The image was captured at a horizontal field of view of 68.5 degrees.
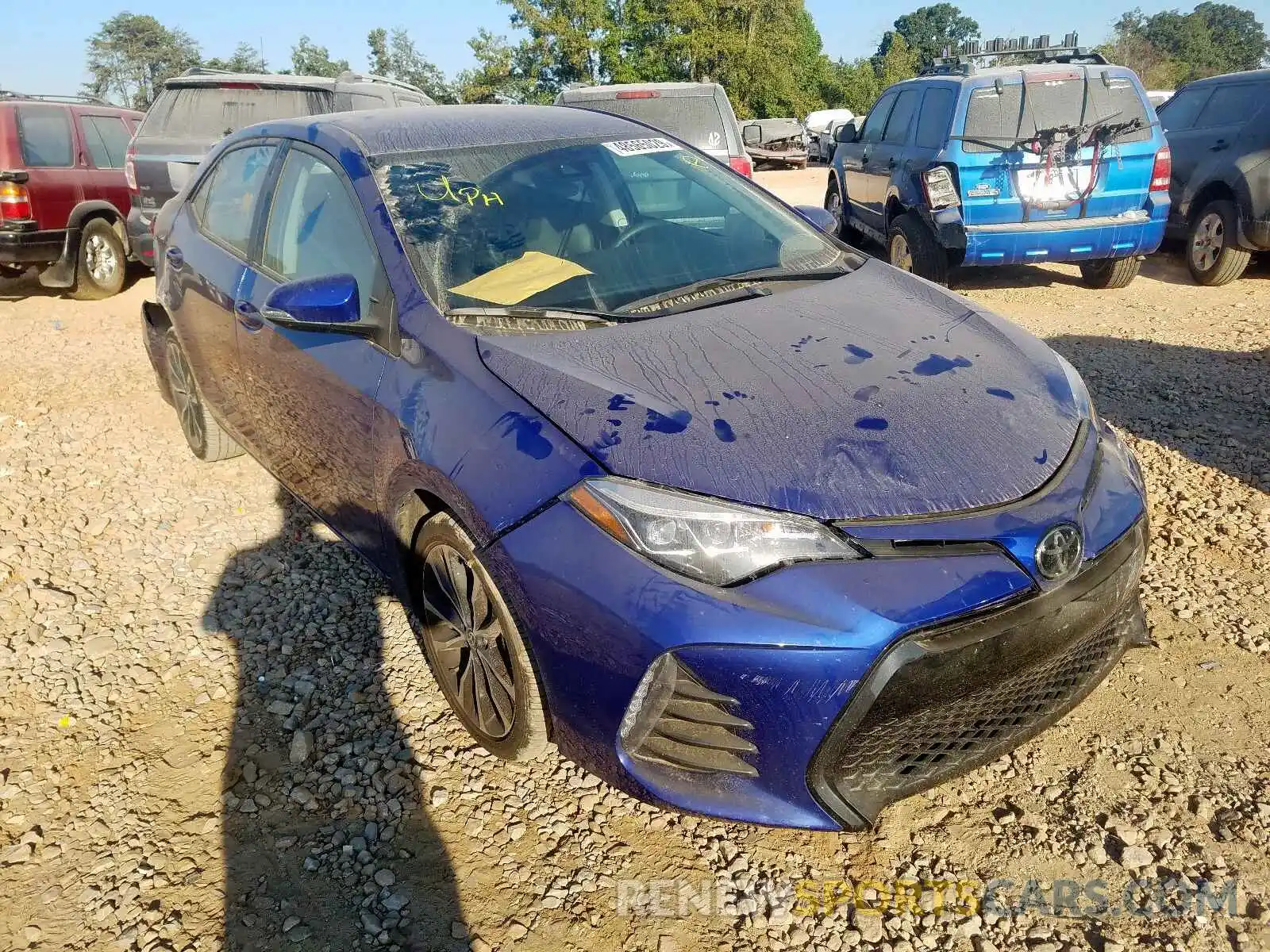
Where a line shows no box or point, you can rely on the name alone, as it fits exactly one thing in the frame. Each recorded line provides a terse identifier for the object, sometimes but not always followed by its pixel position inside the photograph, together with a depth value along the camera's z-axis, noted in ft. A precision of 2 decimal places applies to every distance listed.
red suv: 26.55
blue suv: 22.08
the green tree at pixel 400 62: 181.88
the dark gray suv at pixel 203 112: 24.59
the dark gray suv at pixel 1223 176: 23.36
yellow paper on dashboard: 8.91
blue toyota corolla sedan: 6.29
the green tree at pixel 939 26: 312.71
